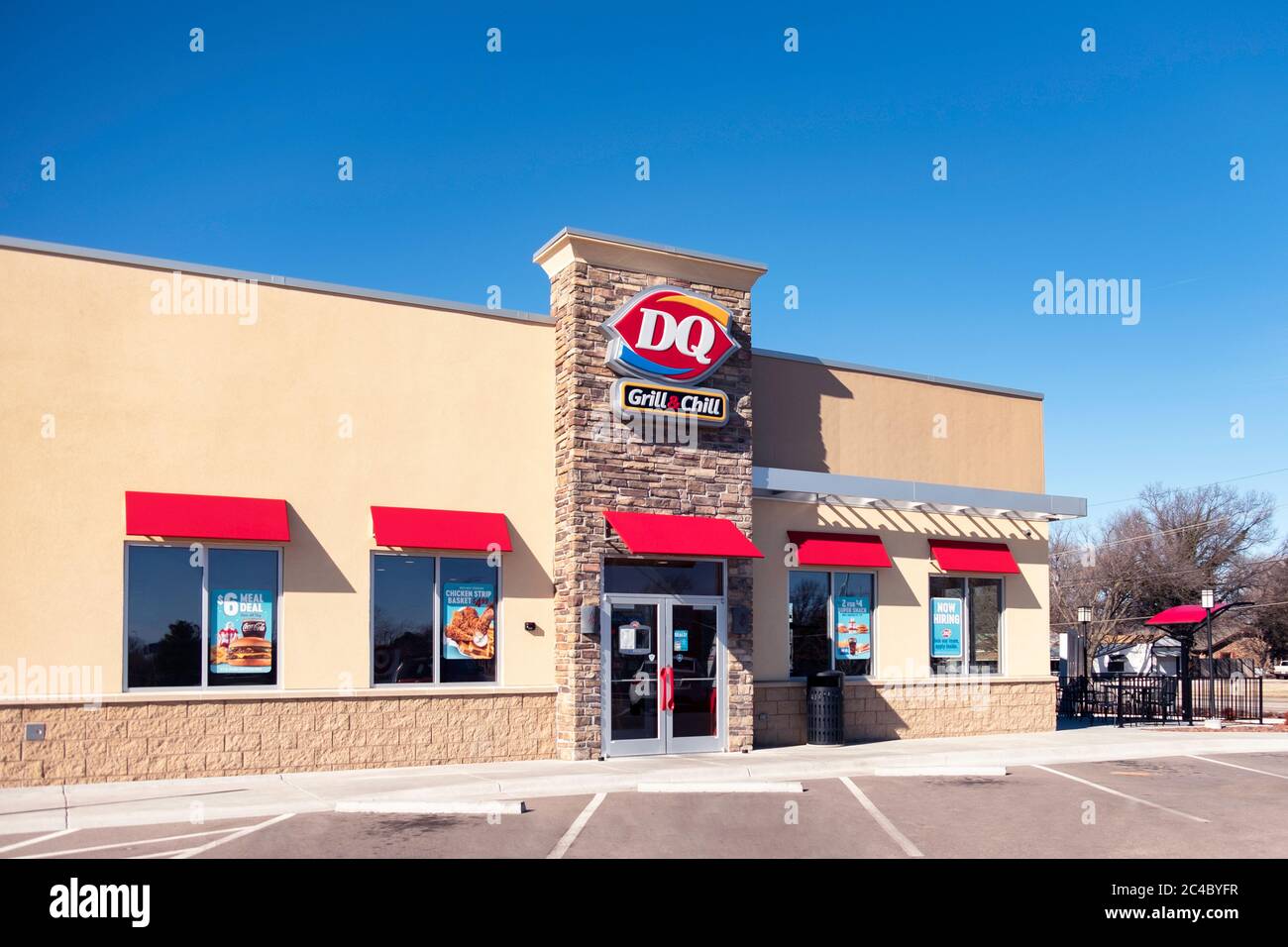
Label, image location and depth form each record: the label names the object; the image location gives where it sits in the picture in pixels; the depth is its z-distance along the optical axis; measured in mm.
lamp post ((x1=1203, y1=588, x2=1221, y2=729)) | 24084
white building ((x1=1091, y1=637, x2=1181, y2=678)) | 38156
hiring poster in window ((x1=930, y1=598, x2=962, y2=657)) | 20859
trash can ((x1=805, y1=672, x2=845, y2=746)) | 18625
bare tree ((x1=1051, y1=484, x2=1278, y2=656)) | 53875
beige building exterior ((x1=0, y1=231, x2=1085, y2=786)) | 14289
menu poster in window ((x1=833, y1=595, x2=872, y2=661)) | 19828
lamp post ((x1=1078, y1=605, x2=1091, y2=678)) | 25594
